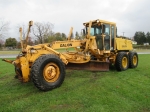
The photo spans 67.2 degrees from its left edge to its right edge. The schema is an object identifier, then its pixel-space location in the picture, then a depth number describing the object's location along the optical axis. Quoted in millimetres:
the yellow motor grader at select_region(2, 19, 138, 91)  3868
